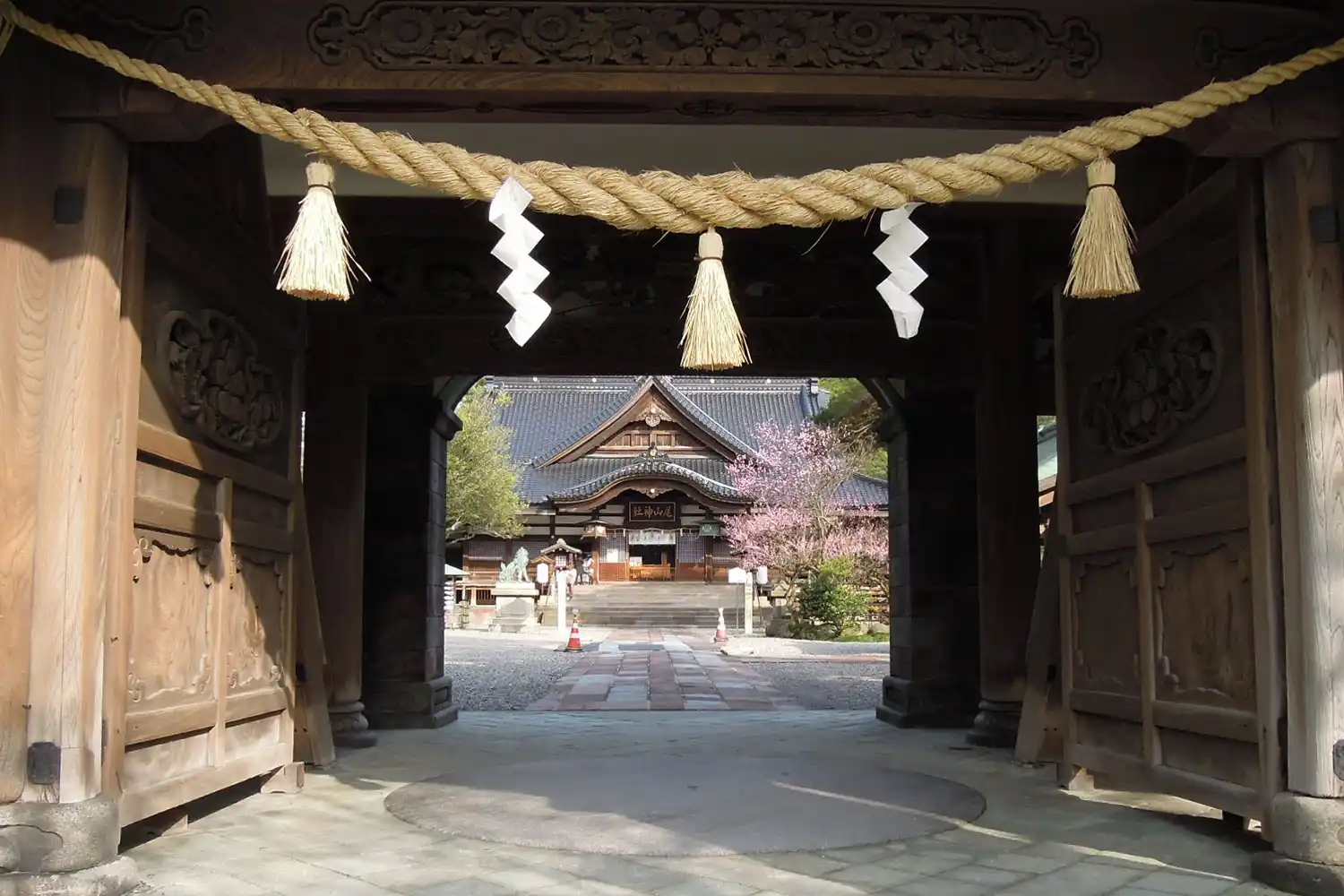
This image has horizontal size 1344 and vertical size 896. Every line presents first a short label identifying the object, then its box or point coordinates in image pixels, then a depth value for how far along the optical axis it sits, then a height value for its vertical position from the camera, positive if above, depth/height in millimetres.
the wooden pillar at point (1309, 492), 3164 +203
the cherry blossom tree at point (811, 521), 25688 +1024
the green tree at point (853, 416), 23125 +3185
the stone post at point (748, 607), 25531 -1060
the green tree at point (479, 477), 31414 +2440
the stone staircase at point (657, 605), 31828 -1278
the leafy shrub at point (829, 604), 22156 -842
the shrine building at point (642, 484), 36906 +2573
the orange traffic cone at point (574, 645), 19422 -1449
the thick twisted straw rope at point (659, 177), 3016 +1047
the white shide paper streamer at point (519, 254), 2990 +820
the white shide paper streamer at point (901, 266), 3125 +836
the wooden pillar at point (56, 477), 3086 +244
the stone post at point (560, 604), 25594 -978
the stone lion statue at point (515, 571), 31797 -255
